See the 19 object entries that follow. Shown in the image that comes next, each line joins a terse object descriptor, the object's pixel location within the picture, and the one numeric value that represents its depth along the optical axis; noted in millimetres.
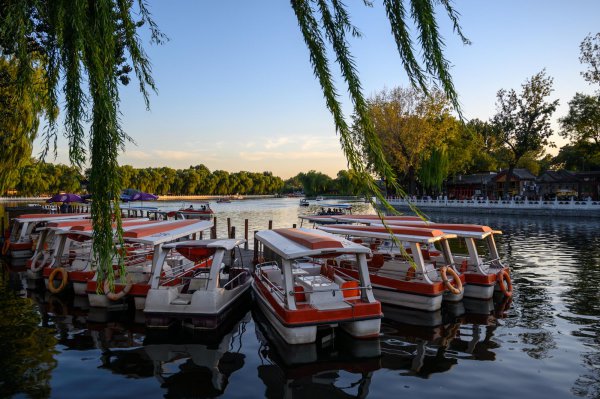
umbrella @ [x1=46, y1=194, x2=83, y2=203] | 43300
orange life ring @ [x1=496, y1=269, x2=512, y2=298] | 14710
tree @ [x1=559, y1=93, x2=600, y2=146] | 54572
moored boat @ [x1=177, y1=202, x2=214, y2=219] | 50281
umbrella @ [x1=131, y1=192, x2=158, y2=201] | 39531
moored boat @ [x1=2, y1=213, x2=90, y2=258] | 23641
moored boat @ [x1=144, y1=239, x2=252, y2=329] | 11367
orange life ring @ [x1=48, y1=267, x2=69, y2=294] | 15102
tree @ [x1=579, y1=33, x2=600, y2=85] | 53031
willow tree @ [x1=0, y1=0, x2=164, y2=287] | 3393
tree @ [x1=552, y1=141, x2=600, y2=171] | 89669
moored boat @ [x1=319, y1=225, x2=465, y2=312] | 13039
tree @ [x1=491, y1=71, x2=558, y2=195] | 58875
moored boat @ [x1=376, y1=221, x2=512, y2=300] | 14352
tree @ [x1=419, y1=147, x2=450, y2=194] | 65956
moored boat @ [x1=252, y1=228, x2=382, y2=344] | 10133
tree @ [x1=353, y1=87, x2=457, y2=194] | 58938
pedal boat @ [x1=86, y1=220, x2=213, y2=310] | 13133
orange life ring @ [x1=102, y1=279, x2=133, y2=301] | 12875
